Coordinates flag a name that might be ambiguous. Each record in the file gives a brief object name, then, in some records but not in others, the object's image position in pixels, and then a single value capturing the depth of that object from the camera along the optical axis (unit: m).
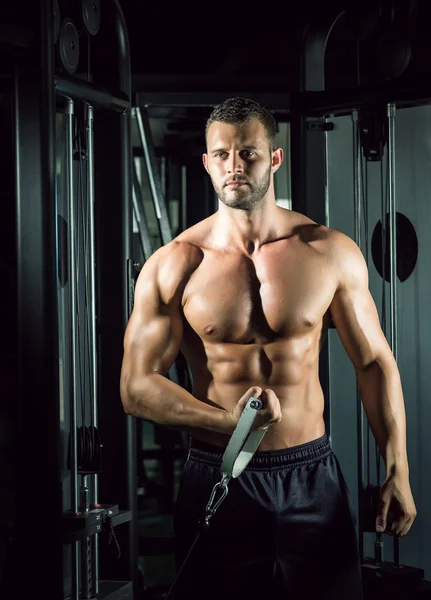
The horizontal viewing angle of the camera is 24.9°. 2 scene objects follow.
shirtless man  2.25
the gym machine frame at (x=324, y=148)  2.75
